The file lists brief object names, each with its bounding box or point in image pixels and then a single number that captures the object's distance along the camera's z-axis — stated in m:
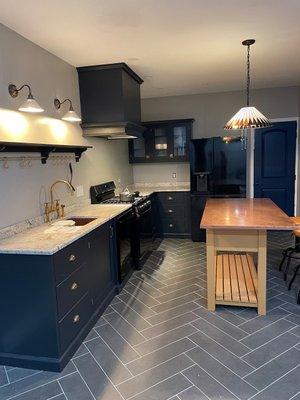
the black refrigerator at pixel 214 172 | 4.89
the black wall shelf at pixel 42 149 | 2.32
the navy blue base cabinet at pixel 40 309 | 2.09
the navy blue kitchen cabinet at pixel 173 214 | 5.21
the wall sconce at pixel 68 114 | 3.05
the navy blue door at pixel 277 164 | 5.41
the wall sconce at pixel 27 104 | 2.37
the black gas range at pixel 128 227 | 3.37
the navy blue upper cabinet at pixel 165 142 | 5.37
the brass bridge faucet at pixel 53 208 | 2.90
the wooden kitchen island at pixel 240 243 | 2.65
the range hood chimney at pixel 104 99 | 3.60
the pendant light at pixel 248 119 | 2.93
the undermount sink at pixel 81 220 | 3.02
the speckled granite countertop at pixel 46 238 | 2.05
